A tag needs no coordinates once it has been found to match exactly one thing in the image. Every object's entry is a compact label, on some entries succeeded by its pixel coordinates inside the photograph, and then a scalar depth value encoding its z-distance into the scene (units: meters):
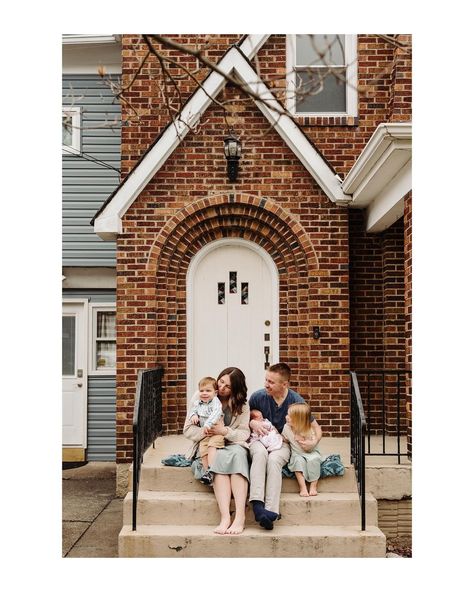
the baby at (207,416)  5.54
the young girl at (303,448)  5.64
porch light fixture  7.37
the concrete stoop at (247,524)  5.22
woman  5.33
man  5.30
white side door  9.95
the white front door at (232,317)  7.78
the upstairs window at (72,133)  9.93
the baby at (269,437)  5.59
